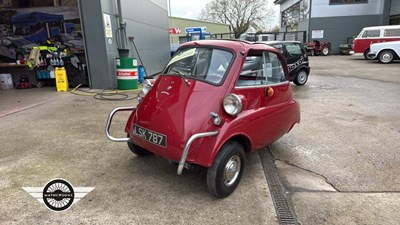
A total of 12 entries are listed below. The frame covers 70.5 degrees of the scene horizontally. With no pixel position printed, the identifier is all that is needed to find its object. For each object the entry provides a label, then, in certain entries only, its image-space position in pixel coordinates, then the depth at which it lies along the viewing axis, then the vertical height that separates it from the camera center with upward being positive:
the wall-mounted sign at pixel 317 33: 27.12 +1.00
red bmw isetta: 2.79 -0.64
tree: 42.94 +5.28
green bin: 8.80 -0.62
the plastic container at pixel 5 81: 9.62 -0.75
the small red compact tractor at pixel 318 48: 25.17 -0.31
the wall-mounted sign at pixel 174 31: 29.50 +2.03
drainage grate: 2.63 -1.55
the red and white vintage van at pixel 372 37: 17.61 +0.29
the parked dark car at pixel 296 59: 9.60 -0.47
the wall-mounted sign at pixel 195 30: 24.58 +1.68
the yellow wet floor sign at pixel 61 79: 8.81 -0.72
